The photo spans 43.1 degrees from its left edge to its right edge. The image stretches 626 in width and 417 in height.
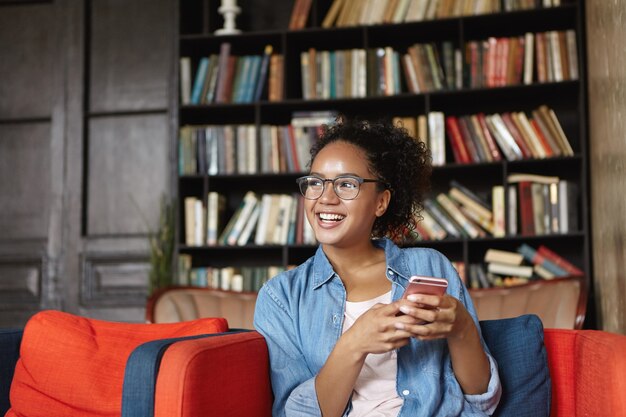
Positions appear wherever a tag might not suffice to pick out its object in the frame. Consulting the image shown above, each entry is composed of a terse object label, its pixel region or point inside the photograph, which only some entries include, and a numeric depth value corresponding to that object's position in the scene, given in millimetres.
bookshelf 3848
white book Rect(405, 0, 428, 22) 4020
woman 1573
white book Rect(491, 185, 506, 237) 3842
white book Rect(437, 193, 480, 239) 3891
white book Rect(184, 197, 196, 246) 4176
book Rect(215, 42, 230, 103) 4211
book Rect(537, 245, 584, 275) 3779
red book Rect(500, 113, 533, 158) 3852
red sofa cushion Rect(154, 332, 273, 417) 1434
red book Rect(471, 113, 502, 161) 3889
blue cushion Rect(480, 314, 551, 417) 1761
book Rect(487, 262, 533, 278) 3830
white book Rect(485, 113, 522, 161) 3857
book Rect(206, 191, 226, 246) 4133
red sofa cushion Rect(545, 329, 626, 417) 1456
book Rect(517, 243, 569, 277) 3793
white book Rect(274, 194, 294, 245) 4078
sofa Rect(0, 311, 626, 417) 1450
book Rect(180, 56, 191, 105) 4270
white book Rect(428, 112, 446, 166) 3916
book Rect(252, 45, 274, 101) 4191
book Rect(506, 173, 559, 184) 3830
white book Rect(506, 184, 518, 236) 3826
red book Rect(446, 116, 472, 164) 3924
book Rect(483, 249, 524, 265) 3852
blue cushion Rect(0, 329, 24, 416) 2059
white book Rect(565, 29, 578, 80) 3807
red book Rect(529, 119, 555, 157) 3826
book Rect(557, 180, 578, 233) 3771
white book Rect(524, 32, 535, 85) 3885
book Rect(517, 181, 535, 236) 3818
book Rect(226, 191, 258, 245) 4117
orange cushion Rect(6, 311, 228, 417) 1910
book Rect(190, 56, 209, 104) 4246
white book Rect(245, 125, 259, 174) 4137
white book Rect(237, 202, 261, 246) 4113
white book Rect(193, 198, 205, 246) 4156
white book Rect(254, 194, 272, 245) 4102
